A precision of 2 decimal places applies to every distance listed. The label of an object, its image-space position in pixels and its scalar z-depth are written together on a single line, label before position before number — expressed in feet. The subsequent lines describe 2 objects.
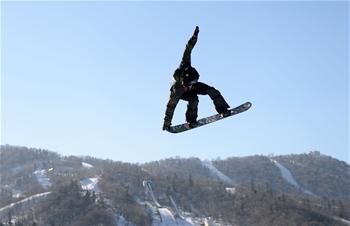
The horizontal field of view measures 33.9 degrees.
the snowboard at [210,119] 53.36
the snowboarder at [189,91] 48.52
